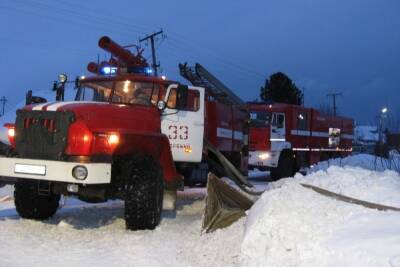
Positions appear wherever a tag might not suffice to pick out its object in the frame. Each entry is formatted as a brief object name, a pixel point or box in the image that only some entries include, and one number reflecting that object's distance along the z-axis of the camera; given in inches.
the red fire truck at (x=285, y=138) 831.1
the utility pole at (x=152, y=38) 1765.5
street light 609.3
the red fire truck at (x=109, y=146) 309.7
